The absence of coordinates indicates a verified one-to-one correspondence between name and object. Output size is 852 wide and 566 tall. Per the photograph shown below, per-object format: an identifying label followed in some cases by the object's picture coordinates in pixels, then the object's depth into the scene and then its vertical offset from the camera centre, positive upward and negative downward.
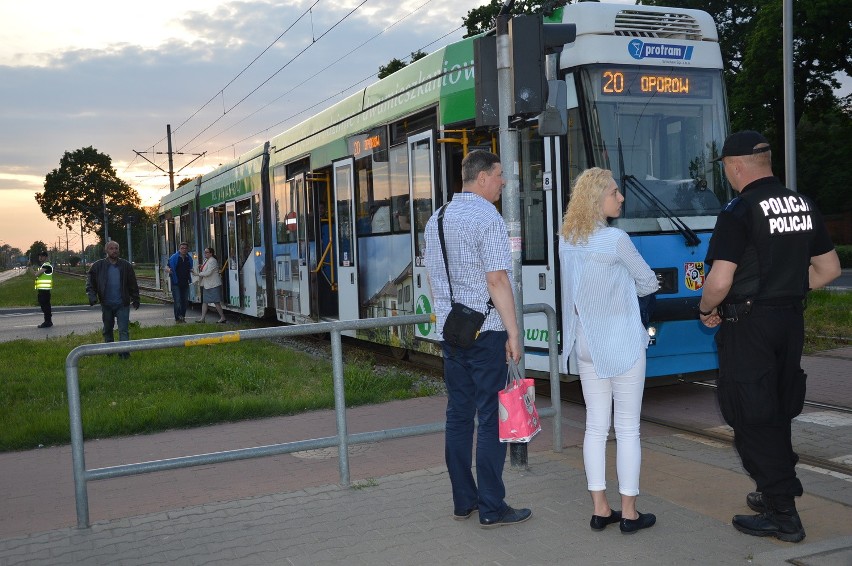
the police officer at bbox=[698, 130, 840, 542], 4.57 -0.44
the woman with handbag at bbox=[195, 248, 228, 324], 20.28 -0.91
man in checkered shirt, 4.89 -0.53
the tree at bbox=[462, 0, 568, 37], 39.41 +9.29
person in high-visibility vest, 22.78 -0.98
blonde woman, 4.68 -0.50
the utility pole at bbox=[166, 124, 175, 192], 48.81 +3.67
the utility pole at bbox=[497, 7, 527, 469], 6.15 +0.47
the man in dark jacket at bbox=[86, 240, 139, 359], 13.94 -0.62
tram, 8.16 +0.67
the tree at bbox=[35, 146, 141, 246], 93.88 +5.33
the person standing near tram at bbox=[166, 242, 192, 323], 21.47 -0.86
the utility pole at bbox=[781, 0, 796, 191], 15.97 +1.99
